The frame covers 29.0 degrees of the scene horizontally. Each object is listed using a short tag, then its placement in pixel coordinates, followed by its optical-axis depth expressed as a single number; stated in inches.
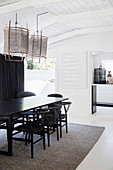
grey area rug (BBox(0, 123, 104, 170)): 128.0
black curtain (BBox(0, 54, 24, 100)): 251.2
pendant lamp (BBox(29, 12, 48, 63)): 172.9
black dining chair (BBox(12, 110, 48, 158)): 142.1
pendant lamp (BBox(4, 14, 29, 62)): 148.0
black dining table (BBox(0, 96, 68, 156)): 139.3
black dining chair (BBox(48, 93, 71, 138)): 189.5
